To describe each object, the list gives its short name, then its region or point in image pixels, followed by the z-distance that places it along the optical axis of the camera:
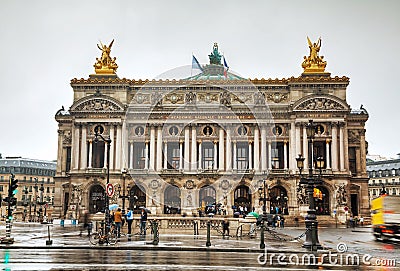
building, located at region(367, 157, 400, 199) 114.44
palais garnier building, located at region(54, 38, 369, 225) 75.26
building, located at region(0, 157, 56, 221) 121.31
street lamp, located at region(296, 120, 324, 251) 30.83
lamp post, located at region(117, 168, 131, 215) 74.82
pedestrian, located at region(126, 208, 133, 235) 40.50
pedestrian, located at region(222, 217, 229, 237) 42.07
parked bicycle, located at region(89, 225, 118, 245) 33.06
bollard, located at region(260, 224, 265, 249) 31.06
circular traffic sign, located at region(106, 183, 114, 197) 34.59
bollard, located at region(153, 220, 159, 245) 32.16
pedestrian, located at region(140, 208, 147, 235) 40.84
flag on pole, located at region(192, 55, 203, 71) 89.61
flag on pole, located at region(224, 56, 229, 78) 85.91
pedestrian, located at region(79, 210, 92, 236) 54.65
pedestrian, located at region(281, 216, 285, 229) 63.30
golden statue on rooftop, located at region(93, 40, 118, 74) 82.14
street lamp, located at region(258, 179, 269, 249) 31.12
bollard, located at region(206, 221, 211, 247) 31.72
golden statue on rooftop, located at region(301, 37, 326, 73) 79.88
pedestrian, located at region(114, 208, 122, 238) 37.97
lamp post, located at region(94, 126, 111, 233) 34.91
